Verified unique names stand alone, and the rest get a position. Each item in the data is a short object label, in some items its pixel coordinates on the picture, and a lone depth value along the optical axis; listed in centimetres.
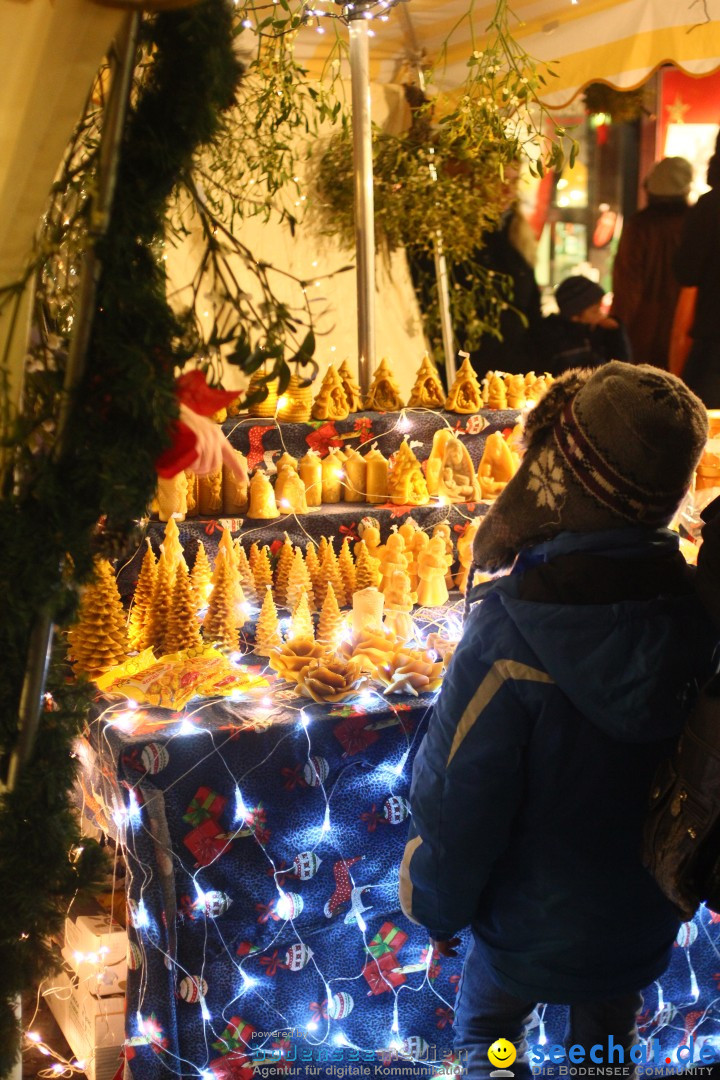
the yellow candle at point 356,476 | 314
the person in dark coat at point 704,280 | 490
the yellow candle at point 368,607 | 254
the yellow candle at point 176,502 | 279
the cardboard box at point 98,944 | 221
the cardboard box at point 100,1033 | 212
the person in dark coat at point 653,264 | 500
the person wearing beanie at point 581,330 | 528
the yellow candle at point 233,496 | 299
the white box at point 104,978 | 217
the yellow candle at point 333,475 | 314
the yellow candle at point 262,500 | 293
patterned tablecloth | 195
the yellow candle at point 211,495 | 298
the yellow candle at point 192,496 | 297
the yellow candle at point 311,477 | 309
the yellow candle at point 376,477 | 313
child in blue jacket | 141
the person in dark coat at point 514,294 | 553
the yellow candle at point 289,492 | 300
